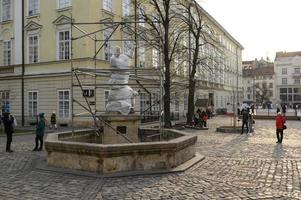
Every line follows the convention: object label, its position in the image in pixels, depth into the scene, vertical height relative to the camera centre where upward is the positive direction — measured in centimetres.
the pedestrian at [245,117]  1748 -96
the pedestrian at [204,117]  2151 -122
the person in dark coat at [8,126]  1093 -99
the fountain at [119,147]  690 -124
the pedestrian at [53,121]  1974 -136
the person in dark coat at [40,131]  1124 -120
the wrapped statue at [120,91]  944 +43
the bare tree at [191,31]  2118 +570
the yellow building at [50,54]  2112 +428
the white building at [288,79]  7330 +659
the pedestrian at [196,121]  2112 -148
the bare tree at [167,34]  1912 +531
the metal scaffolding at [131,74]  849 +102
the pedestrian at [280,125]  1333 -114
